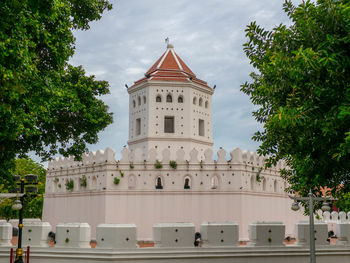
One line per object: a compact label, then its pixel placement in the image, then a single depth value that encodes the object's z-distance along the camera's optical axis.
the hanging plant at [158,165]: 26.11
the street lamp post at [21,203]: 10.18
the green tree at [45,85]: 9.45
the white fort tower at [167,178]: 25.86
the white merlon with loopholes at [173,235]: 10.20
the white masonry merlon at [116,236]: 9.93
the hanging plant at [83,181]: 28.03
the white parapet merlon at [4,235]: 10.80
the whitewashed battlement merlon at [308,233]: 10.97
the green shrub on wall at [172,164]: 26.17
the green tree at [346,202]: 24.06
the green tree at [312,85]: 7.76
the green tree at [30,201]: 41.94
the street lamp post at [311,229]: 9.86
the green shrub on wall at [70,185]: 29.34
